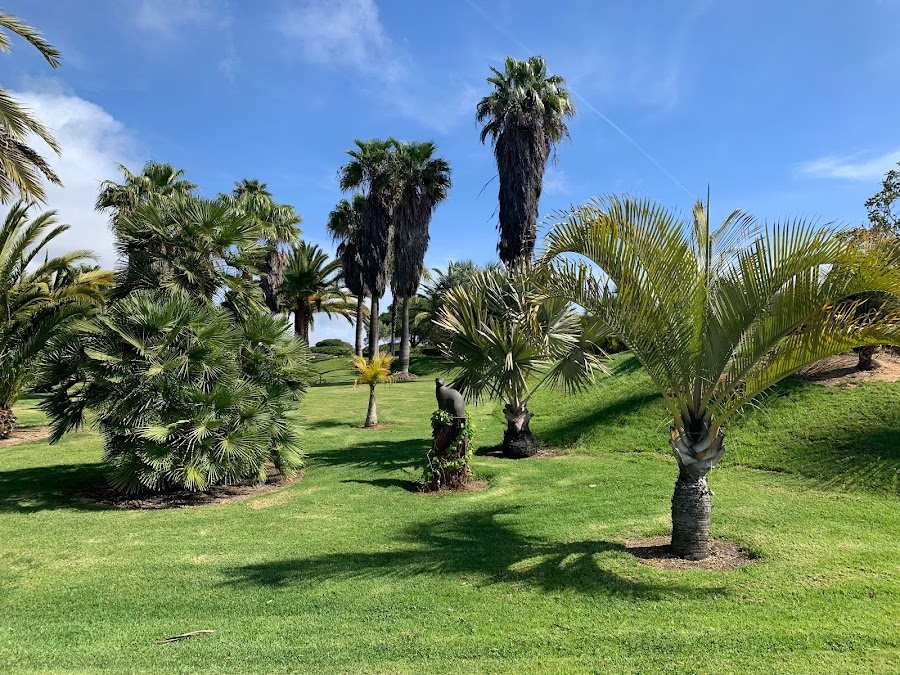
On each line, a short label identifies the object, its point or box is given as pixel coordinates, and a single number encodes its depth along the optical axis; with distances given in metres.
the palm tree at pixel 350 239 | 32.72
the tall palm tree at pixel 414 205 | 28.23
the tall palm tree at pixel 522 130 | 19.72
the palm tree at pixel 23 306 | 13.64
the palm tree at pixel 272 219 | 32.06
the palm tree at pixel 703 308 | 4.78
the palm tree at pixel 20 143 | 9.42
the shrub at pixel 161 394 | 8.58
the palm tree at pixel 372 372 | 15.05
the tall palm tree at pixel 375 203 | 27.91
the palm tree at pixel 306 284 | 36.00
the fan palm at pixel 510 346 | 10.34
